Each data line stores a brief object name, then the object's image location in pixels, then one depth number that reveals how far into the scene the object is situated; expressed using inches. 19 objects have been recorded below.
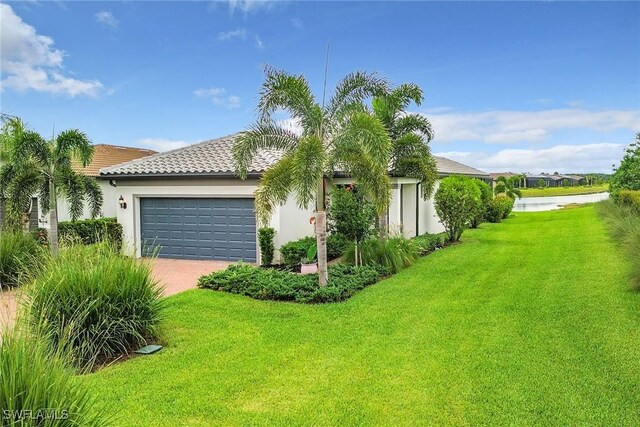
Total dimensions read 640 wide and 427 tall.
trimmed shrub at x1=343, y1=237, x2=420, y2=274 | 499.5
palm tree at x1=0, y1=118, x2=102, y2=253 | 498.0
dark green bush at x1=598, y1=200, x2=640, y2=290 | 376.7
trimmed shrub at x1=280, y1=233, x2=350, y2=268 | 526.6
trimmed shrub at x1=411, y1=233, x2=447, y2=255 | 625.6
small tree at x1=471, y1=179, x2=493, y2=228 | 966.0
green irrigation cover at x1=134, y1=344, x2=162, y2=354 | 259.2
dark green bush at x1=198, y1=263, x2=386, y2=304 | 381.1
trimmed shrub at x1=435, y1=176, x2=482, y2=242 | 710.5
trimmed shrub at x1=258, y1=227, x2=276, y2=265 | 558.3
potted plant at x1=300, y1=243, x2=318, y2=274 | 481.4
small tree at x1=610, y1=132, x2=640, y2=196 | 1036.5
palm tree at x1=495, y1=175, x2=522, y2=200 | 1490.7
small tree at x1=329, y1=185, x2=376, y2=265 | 526.3
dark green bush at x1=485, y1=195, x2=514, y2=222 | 1108.8
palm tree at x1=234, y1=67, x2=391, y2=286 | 384.2
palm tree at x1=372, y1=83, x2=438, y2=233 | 614.9
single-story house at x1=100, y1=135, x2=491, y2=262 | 590.6
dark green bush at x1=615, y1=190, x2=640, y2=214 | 804.2
